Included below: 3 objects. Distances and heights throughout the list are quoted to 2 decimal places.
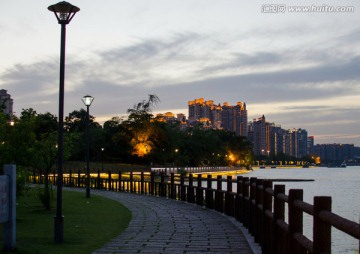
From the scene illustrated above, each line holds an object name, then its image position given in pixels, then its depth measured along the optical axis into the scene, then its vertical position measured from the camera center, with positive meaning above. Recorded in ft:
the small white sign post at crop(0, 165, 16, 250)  29.30 -2.56
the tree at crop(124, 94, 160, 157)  321.73 +16.59
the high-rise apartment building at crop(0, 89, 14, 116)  531.00 +55.80
